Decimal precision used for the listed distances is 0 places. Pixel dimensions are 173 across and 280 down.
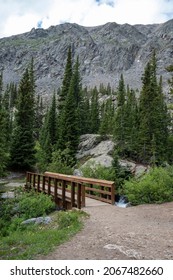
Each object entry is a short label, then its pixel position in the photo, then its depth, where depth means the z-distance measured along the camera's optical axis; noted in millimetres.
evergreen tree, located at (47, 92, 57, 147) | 46678
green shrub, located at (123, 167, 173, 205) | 15570
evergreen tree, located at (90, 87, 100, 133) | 64450
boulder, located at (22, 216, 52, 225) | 12055
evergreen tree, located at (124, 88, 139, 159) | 43922
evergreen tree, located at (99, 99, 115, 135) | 47697
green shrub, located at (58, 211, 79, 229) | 10612
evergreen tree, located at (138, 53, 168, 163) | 42500
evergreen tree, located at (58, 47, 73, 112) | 49944
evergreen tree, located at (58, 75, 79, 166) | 41188
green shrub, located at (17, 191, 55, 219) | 14445
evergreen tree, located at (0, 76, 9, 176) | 23719
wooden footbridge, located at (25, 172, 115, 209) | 13844
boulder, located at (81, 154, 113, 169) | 35406
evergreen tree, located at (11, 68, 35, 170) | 34444
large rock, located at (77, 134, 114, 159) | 41744
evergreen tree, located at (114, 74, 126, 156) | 43488
